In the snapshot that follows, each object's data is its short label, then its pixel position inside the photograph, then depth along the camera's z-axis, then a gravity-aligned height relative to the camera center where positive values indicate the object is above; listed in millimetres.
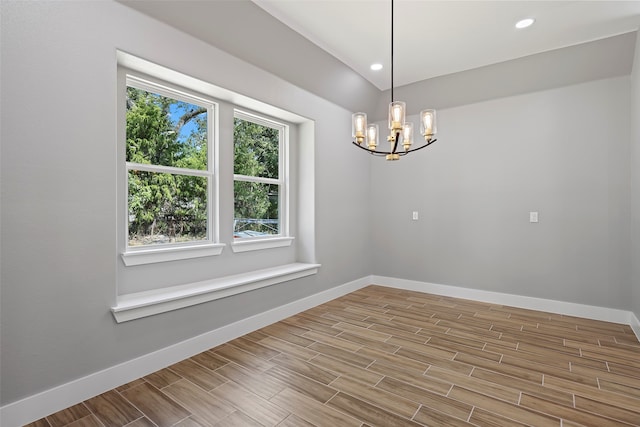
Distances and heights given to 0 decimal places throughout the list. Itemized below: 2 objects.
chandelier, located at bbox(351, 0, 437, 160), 2434 +690
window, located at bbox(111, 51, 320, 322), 2588 +224
